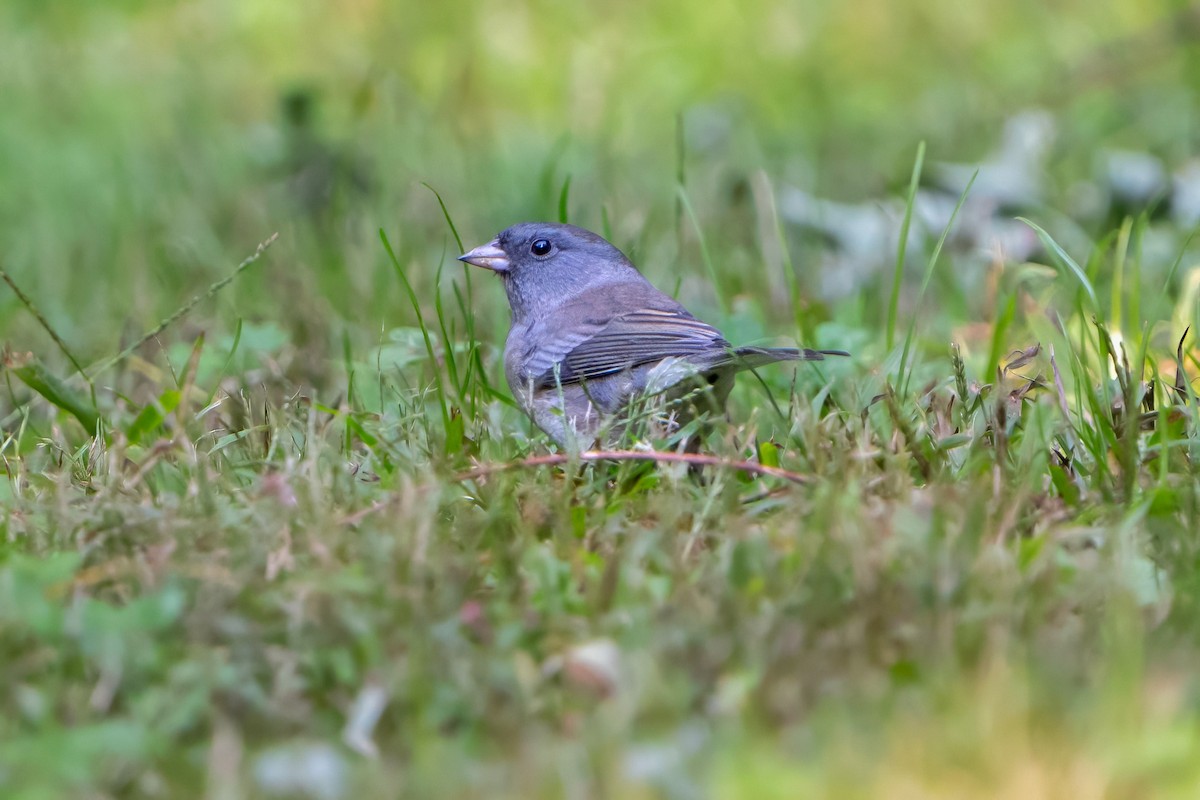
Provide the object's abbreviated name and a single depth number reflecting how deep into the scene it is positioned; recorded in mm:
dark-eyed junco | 6207
